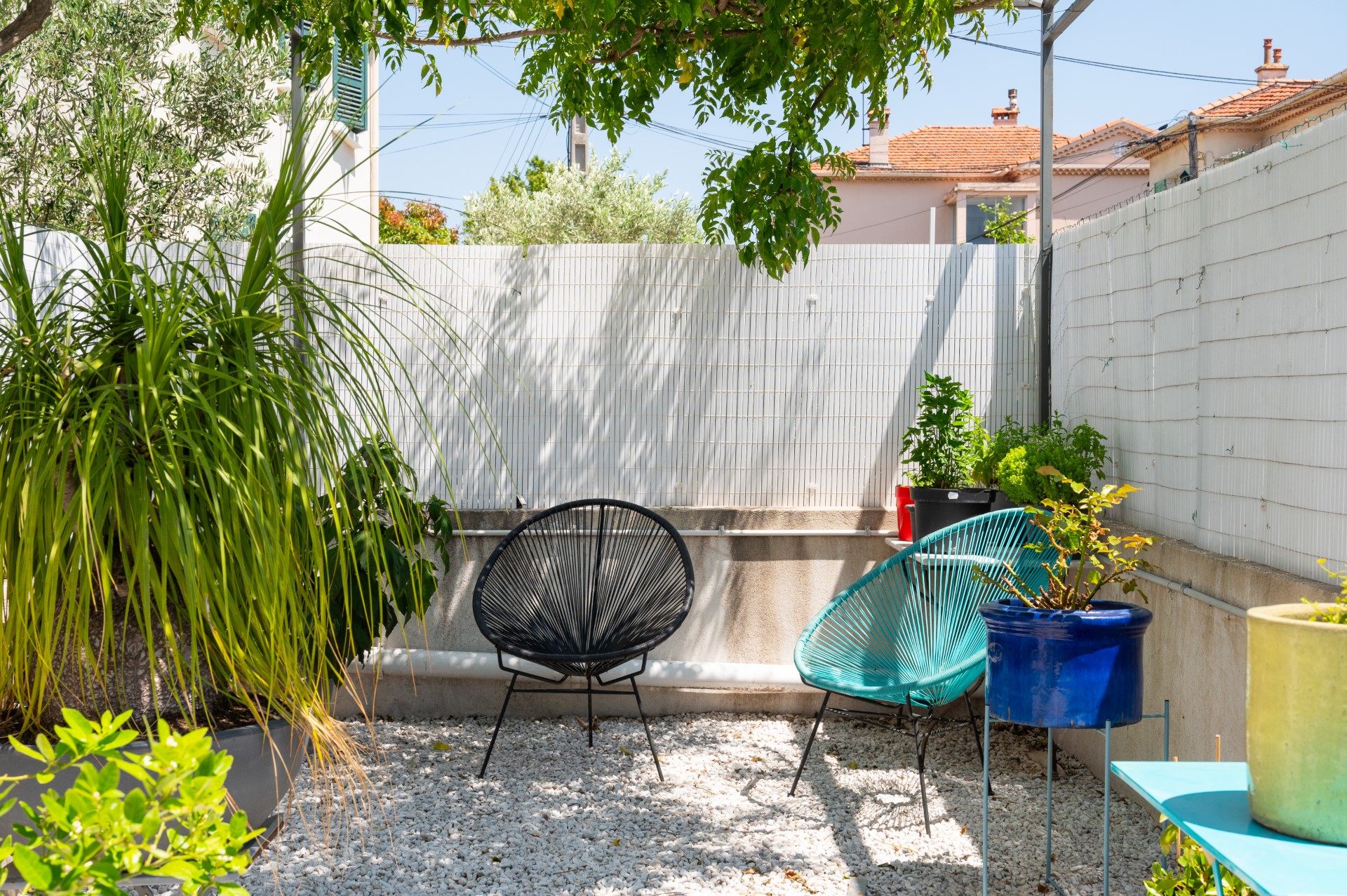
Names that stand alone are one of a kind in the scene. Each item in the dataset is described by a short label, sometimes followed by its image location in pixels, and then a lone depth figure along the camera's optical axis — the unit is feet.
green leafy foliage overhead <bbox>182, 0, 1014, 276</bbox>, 9.49
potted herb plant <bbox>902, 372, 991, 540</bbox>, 12.59
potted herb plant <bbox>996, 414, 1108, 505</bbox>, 11.41
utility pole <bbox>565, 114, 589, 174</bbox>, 55.47
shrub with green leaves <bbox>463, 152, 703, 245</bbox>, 37.17
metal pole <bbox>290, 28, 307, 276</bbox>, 5.88
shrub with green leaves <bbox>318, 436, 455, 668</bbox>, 5.43
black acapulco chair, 13.06
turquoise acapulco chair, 10.57
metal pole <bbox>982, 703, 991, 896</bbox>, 8.11
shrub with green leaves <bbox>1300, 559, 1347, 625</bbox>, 4.52
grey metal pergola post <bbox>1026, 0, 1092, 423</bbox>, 12.77
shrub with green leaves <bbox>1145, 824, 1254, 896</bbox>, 5.75
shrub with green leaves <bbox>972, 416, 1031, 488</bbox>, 13.10
